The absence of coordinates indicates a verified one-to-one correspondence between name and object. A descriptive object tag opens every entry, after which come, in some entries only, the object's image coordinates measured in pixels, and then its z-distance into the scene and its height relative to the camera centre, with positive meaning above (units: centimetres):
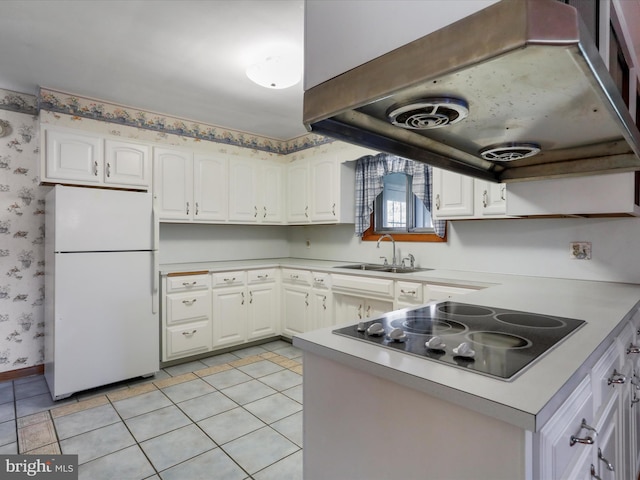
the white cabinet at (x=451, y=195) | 270 +35
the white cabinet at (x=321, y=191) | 384 +56
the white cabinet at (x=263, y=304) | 378 -68
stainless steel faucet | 345 -3
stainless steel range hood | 54 +33
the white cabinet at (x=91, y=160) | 280 +68
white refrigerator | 261 -37
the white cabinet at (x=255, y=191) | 397 +58
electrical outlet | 234 -7
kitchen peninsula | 71 -41
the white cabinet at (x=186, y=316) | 322 -69
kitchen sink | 327 -26
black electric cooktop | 90 -29
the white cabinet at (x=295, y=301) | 369 -64
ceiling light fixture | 248 +120
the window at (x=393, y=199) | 325 +41
